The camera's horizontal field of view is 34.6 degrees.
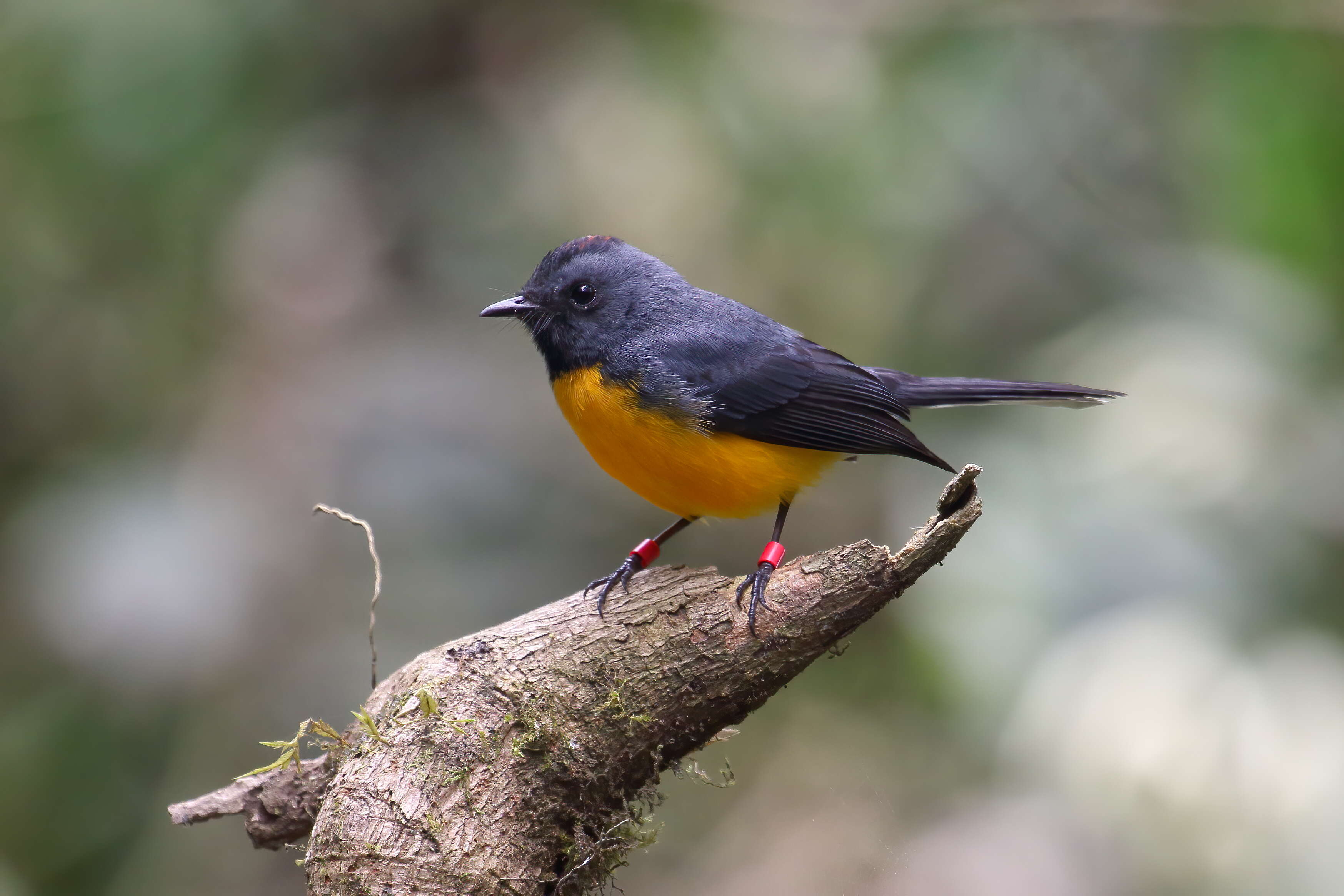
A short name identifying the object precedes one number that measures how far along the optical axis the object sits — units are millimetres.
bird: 7031
